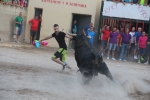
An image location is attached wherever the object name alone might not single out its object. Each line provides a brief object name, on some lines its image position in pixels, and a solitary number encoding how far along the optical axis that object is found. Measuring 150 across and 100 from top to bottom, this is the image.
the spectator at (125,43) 21.20
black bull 10.76
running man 12.73
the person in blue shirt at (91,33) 20.31
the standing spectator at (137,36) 21.58
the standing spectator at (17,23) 22.31
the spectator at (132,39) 21.77
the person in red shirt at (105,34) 21.64
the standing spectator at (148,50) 21.38
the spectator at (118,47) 21.53
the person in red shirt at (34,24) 23.44
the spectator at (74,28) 23.46
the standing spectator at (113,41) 21.35
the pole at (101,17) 23.23
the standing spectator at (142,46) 21.25
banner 22.69
